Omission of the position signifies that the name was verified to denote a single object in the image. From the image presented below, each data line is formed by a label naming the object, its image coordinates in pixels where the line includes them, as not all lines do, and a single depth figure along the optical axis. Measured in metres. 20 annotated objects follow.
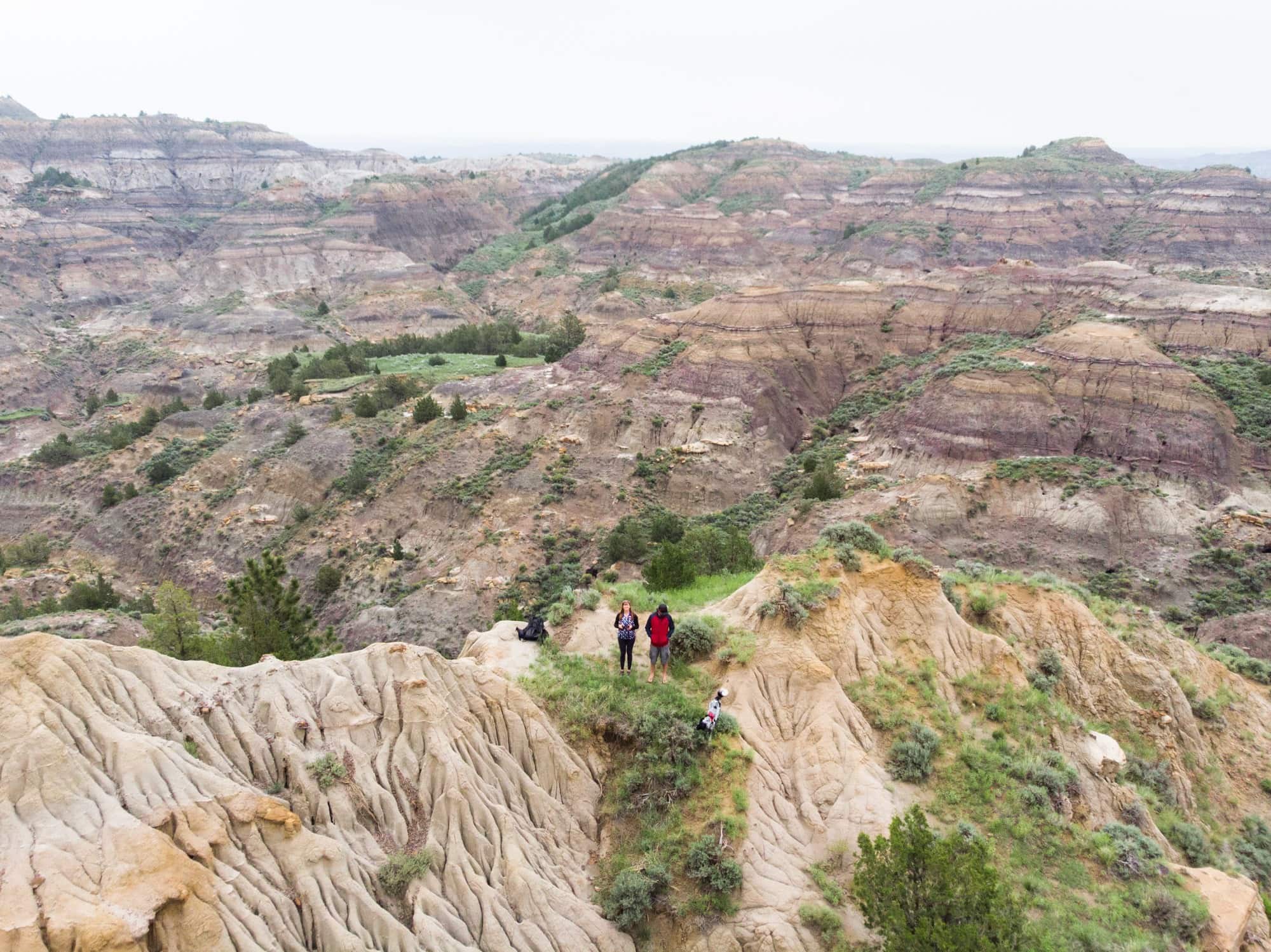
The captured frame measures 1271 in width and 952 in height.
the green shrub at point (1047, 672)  18.11
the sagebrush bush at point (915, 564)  19.33
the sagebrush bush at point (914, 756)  15.01
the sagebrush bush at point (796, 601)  17.61
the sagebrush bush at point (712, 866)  12.91
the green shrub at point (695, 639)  17.31
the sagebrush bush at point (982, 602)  20.00
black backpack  18.34
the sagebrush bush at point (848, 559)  19.23
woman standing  15.95
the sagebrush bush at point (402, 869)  12.02
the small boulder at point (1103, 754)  16.17
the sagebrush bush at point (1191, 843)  15.48
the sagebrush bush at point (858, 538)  20.02
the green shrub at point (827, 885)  12.70
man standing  15.86
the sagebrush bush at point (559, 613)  19.23
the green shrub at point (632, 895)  12.80
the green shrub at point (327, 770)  12.78
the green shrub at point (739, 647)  16.89
